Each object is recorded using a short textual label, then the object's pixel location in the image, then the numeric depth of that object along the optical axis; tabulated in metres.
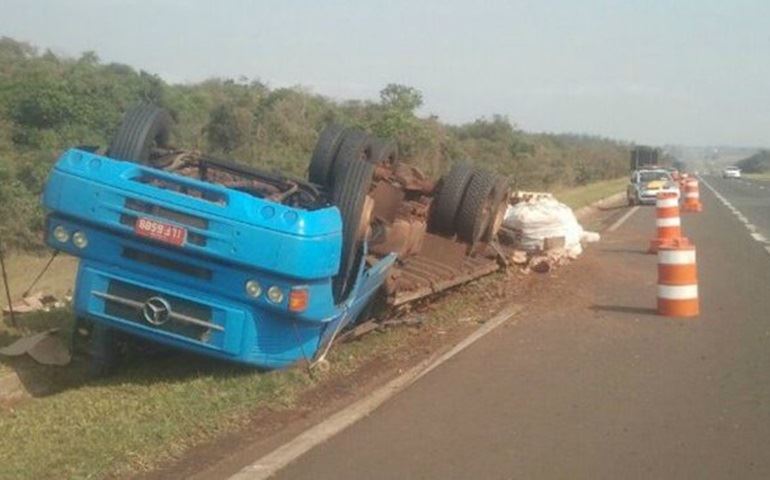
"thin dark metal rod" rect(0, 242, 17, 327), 9.75
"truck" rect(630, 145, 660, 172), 70.19
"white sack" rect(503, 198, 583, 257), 15.41
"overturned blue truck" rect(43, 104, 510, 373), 6.89
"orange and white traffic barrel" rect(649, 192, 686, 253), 15.95
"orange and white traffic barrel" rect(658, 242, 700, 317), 10.84
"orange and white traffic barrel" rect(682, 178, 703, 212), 34.22
